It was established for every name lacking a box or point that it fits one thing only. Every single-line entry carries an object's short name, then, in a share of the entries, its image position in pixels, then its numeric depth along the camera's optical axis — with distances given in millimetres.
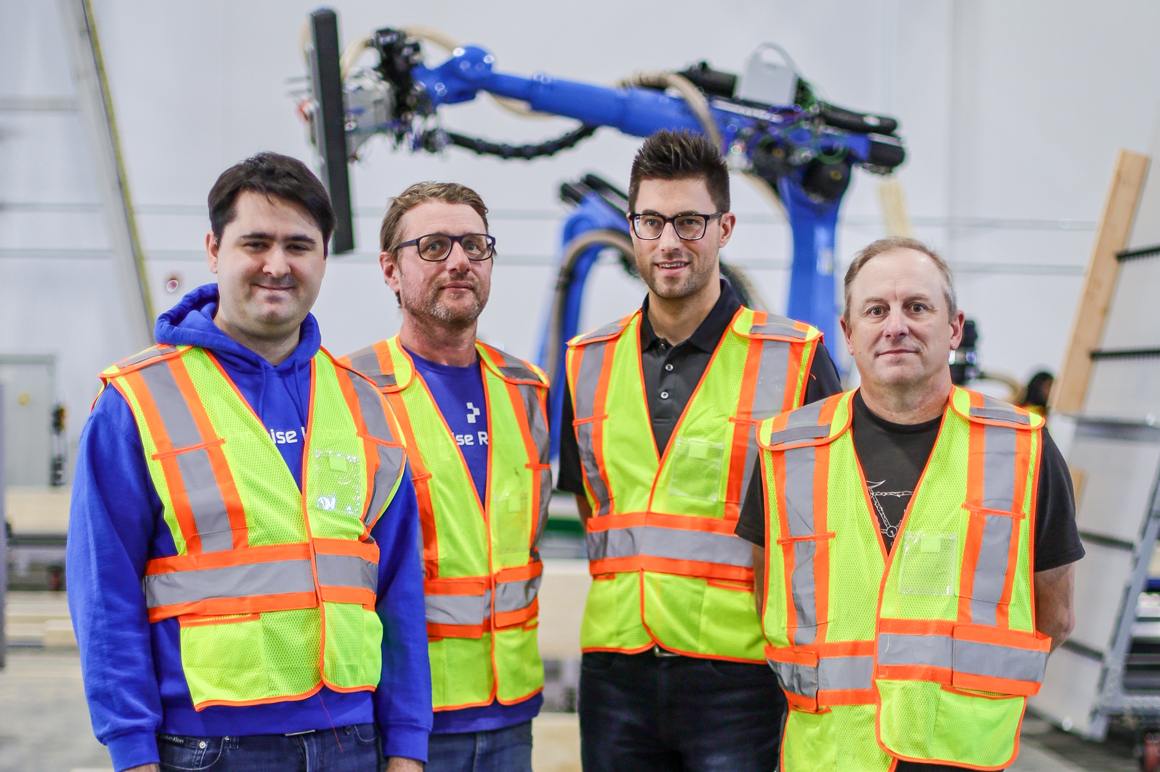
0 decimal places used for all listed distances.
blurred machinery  4332
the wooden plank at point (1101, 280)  4496
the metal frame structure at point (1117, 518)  4047
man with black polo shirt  2062
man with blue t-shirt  2061
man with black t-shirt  1728
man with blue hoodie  1491
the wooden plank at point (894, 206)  6965
